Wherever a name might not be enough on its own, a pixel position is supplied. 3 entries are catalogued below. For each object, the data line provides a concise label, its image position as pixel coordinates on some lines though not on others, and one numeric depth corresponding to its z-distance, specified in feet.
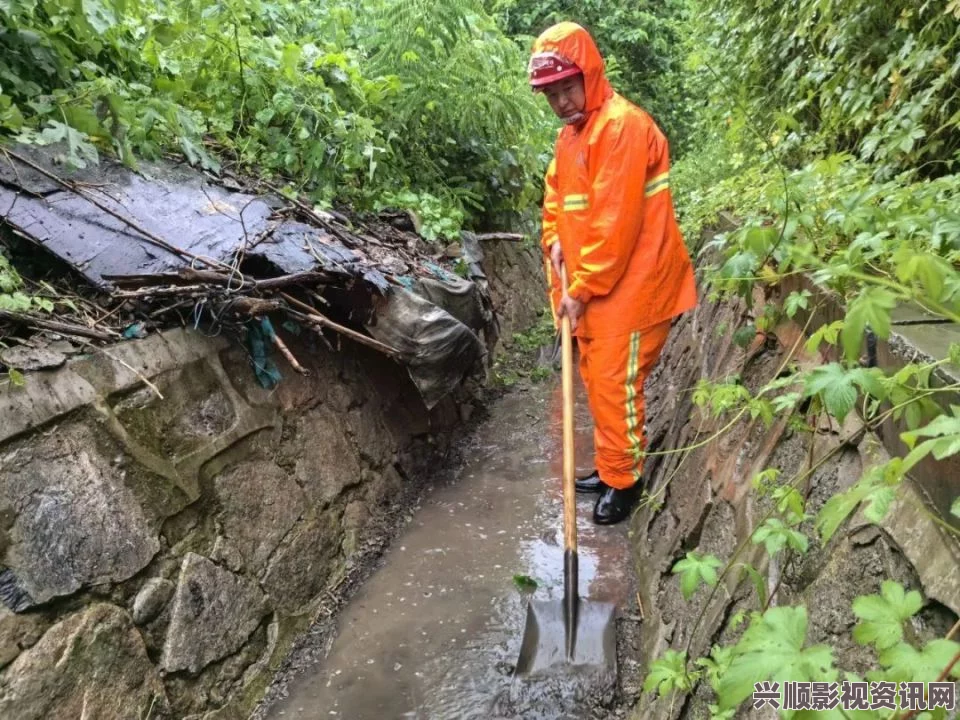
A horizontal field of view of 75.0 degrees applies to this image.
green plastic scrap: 9.18
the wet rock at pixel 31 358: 6.36
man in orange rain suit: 9.27
